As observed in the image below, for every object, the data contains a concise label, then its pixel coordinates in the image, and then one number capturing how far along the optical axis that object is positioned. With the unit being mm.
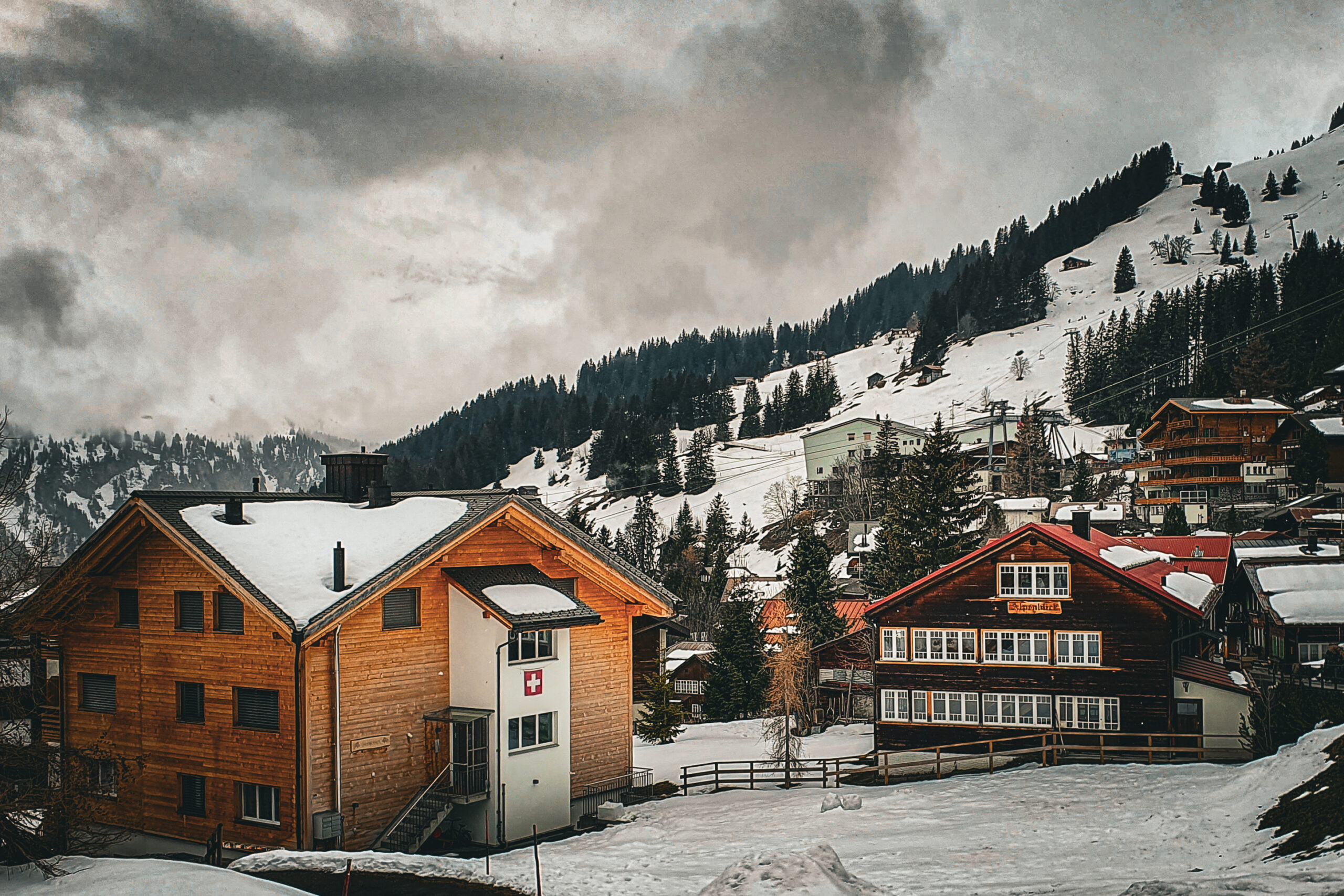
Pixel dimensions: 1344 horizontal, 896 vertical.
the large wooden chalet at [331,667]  22219
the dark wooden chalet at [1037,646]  33562
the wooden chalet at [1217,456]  89062
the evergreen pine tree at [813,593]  58594
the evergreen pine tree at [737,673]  57719
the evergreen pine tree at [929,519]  53344
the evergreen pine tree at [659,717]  46875
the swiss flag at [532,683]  24953
